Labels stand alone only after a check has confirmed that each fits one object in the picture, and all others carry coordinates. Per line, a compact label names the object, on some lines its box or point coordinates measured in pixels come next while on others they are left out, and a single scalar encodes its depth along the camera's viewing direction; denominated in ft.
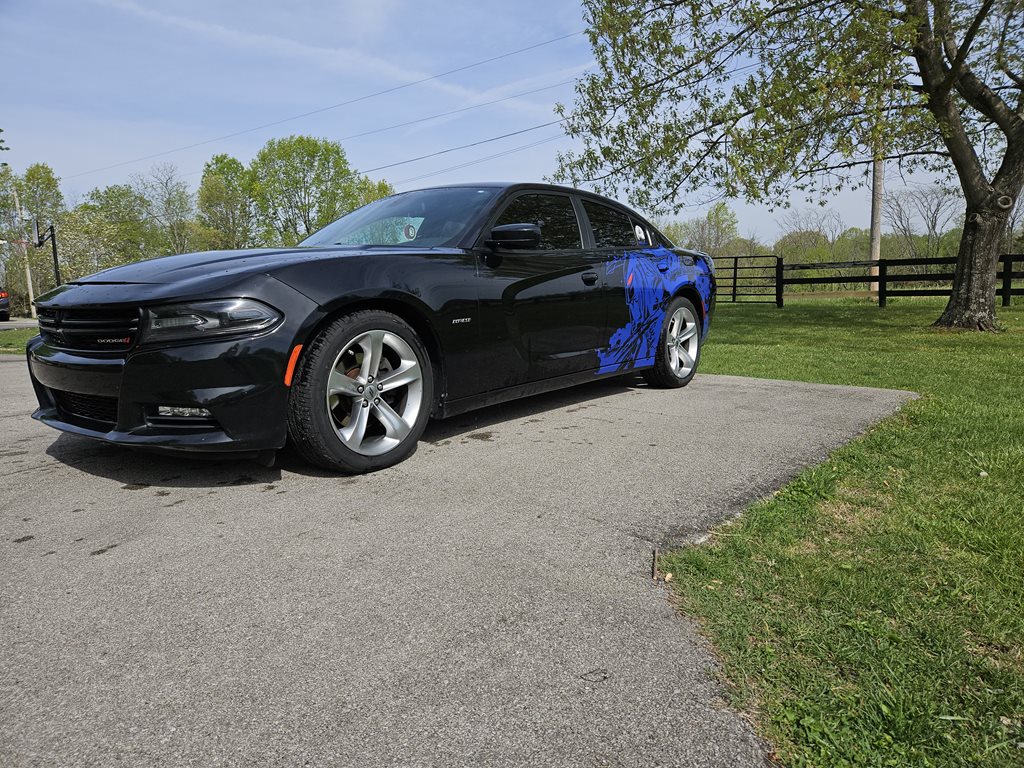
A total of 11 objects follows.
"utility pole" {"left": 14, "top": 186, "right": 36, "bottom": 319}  123.20
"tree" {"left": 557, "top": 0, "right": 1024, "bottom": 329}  30.91
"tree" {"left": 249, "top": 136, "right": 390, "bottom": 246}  155.22
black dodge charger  9.48
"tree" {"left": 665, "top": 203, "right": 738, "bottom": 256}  146.10
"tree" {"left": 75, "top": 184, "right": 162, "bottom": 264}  154.20
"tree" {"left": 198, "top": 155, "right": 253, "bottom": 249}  158.30
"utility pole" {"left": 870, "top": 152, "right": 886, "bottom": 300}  70.54
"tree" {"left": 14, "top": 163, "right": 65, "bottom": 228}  148.05
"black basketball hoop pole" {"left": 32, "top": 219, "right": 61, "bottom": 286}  89.22
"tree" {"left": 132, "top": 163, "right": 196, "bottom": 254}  156.46
